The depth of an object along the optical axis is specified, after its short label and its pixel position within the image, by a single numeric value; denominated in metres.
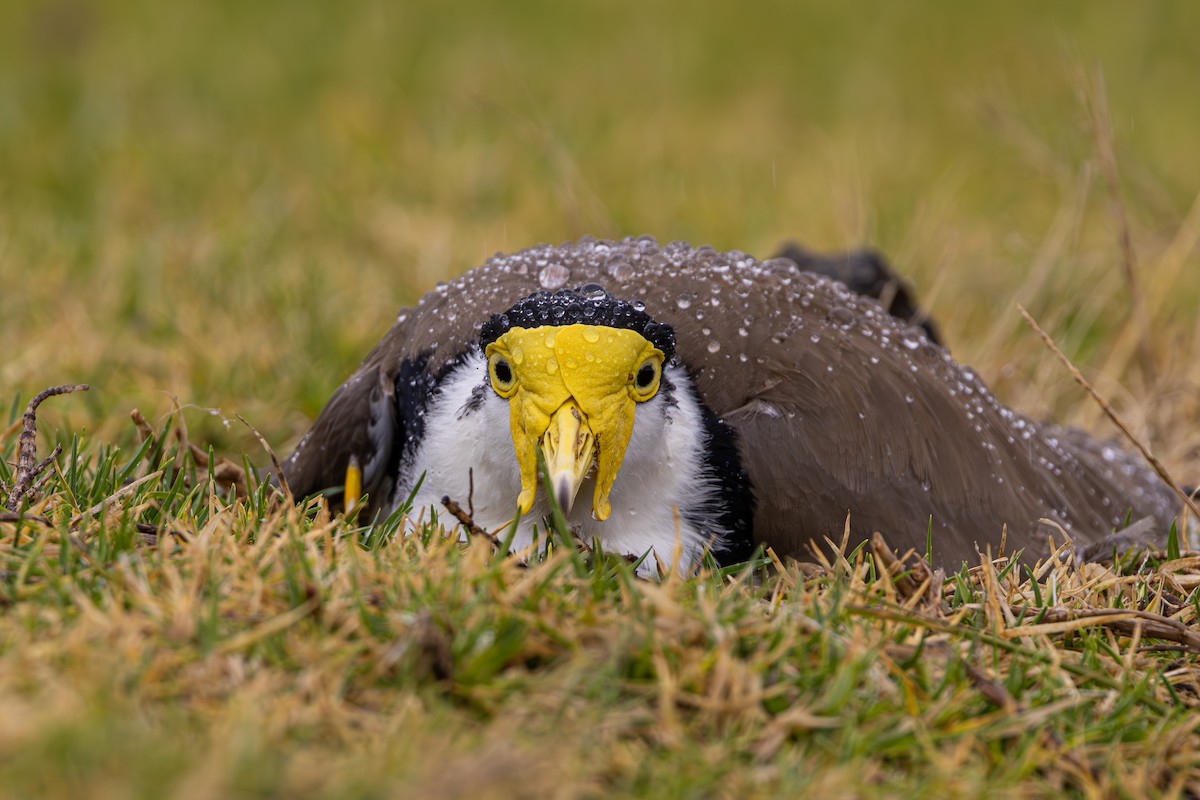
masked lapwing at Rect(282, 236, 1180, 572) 6.08
